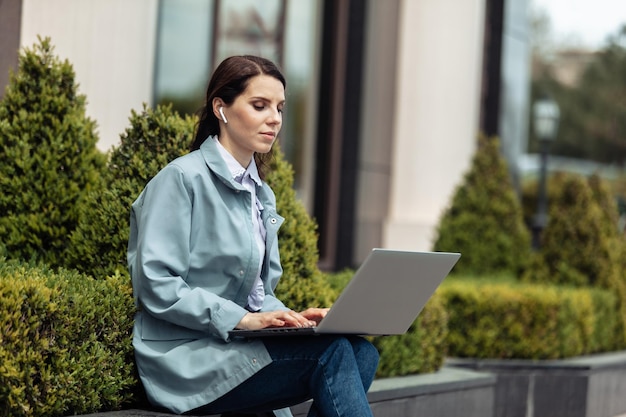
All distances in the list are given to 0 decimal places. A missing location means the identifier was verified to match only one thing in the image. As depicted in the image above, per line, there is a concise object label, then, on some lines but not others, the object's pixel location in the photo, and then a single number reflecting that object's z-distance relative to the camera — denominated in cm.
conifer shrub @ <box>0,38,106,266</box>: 844
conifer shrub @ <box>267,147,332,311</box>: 853
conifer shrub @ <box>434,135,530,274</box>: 1526
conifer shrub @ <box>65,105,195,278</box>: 765
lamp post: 3173
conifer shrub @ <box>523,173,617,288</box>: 1519
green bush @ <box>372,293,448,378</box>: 996
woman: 614
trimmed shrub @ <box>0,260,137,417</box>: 609
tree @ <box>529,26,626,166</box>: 6612
